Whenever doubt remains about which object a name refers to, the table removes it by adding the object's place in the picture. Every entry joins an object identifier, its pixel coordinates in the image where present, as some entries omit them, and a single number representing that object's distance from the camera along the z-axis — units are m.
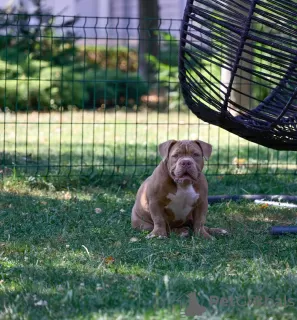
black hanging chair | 10.24
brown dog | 10.67
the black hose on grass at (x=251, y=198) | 13.29
